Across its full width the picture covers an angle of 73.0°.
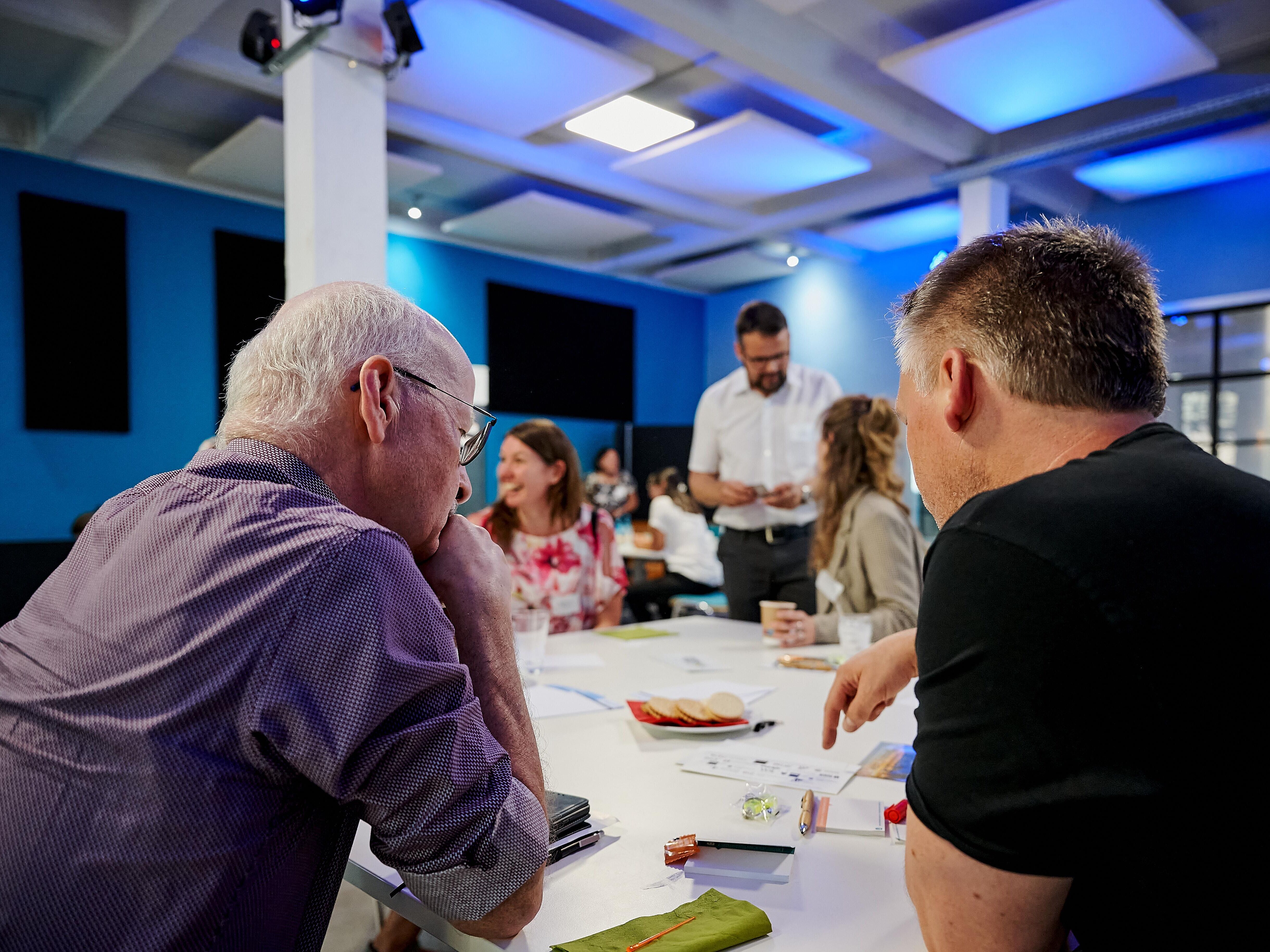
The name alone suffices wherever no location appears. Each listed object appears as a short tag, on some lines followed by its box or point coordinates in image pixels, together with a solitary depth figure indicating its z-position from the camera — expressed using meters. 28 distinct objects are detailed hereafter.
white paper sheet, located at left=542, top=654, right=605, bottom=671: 2.15
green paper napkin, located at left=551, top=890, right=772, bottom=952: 0.82
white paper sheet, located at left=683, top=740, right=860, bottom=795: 1.27
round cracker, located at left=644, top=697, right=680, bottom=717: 1.53
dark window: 6.41
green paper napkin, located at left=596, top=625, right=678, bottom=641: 2.57
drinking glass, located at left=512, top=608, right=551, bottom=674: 1.97
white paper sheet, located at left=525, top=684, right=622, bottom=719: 1.69
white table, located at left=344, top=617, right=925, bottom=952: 0.88
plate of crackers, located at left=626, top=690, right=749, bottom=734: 1.51
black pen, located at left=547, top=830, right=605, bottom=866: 1.01
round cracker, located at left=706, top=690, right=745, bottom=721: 1.52
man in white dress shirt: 3.71
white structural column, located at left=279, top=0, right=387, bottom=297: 3.01
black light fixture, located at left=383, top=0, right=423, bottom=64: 3.06
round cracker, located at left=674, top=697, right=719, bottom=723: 1.52
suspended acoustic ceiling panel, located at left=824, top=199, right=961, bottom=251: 6.80
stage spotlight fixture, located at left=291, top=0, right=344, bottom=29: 2.85
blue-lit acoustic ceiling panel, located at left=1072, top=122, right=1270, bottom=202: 5.35
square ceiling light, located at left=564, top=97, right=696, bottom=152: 5.04
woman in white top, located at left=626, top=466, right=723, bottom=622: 5.34
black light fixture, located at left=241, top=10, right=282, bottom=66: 3.22
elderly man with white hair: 0.72
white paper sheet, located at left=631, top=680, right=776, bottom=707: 1.79
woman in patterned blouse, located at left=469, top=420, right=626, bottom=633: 3.11
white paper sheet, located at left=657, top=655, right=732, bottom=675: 2.09
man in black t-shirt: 0.66
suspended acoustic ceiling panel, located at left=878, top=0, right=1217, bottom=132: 3.76
